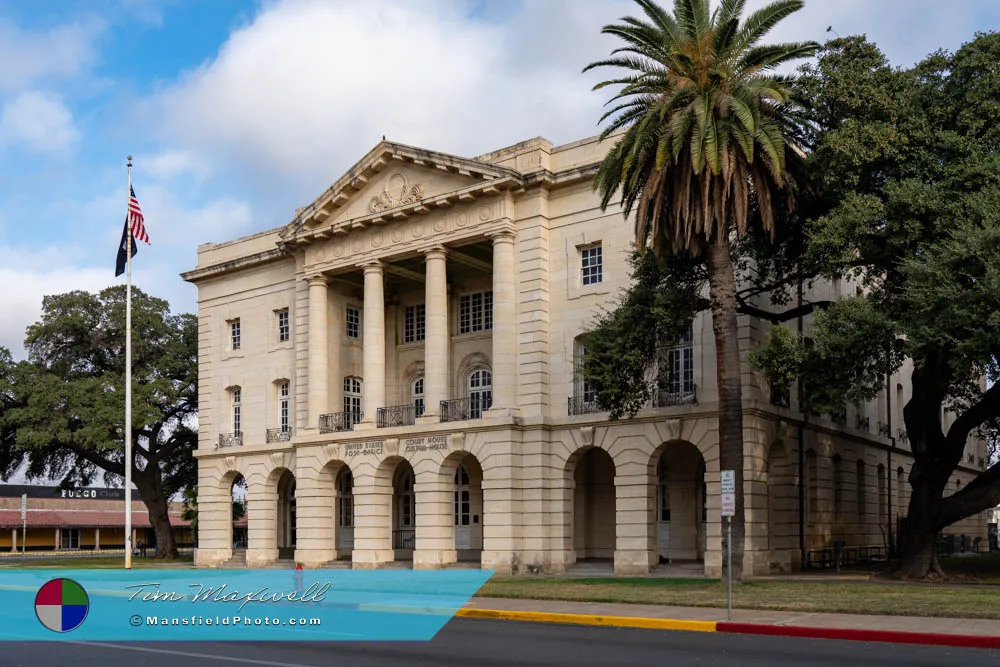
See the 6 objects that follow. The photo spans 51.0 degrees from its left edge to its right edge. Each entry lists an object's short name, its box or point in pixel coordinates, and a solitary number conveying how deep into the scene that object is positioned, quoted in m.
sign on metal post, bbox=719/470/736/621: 20.77
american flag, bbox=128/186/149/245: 41.19
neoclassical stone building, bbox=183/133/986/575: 36.44
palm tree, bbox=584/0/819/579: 27.72
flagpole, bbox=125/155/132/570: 40.53
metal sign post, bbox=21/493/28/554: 74.00
